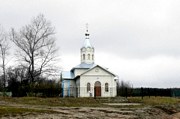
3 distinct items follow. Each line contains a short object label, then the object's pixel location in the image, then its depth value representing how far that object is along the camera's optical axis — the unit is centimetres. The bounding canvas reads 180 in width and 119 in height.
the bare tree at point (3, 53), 5972
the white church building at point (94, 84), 6050
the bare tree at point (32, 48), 5632
